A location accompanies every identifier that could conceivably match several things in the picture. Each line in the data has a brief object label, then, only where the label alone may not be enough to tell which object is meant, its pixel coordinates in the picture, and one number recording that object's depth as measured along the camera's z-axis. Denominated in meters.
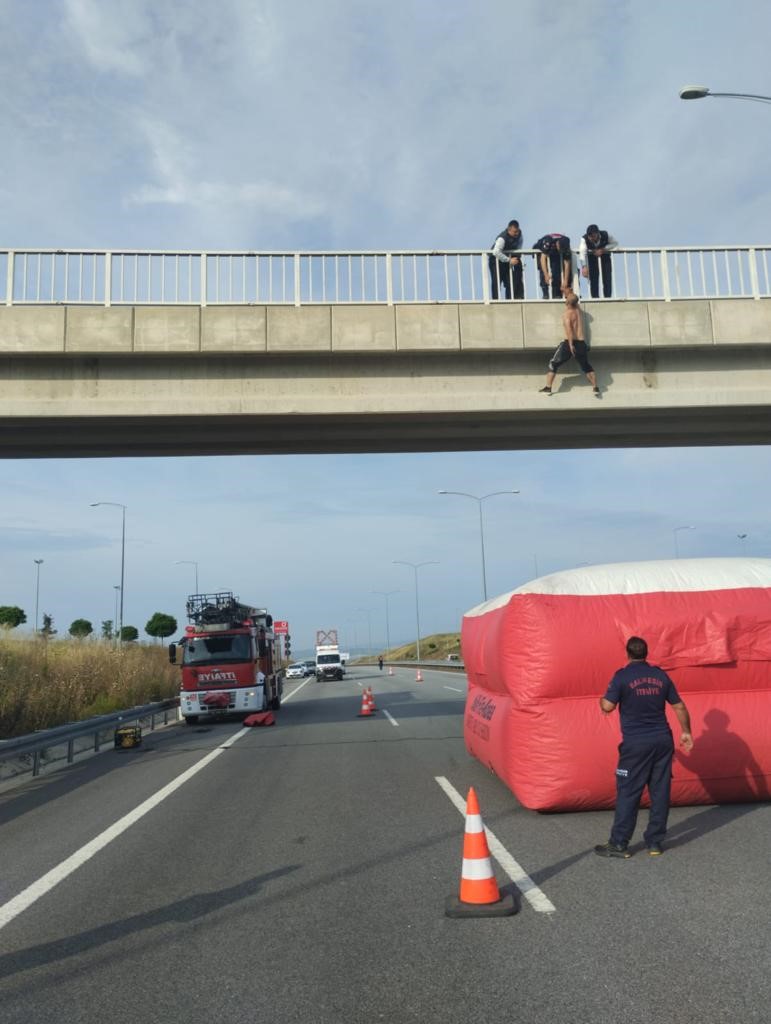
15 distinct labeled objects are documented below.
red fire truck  21.47
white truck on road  57.72
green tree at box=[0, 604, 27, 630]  45.69
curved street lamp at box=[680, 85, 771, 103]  12.35
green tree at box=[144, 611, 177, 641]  56.19
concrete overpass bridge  12.84
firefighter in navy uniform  6.68
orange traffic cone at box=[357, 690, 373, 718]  22.02
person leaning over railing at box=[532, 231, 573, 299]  13.78
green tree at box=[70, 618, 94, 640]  49.28
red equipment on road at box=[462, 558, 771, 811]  8.34
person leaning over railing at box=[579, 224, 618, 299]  13.81
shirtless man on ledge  12.79
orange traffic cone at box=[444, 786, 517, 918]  5.36
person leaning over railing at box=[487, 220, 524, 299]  13.91
